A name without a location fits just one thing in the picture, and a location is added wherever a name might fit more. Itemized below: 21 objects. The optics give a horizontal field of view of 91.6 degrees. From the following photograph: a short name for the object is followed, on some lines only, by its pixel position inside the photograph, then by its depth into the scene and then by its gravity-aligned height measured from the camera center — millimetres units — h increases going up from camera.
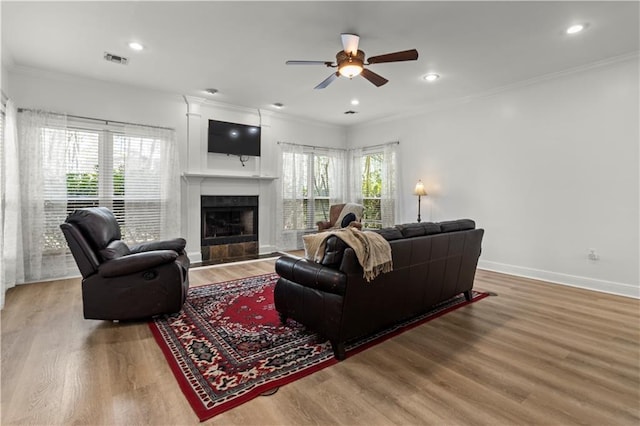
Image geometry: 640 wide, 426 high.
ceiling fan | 2930 +1480
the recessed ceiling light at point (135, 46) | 3379 +1836
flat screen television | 5477 +1335
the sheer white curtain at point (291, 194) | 6359 +348
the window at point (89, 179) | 4043 +473
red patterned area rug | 1886 -1043
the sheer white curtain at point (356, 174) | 7090 +841
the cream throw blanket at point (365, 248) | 2215 -279
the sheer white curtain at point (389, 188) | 6289 +469
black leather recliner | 2684 -568
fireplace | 5512 -294
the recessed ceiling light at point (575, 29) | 3002 +1775
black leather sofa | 2230 -596
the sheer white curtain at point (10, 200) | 3518 +148
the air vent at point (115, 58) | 3662 +1850
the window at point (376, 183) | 6332 +602
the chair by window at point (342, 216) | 6066 -103
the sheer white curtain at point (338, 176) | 7172 +821
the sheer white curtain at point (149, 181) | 4691 +478
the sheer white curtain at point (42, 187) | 3994 +329
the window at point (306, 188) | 6490 +498
